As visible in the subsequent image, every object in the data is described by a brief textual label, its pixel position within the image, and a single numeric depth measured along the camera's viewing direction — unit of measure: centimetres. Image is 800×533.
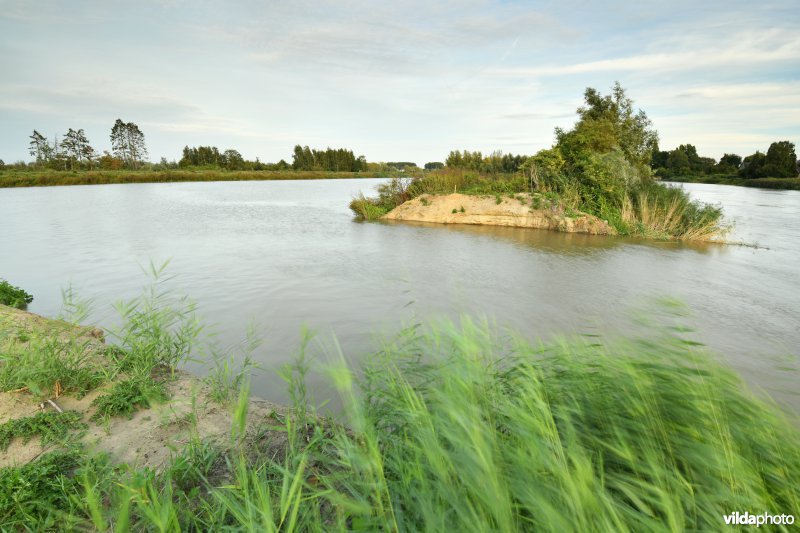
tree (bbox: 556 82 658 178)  2427
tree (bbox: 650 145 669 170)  8119
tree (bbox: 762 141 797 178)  5650
